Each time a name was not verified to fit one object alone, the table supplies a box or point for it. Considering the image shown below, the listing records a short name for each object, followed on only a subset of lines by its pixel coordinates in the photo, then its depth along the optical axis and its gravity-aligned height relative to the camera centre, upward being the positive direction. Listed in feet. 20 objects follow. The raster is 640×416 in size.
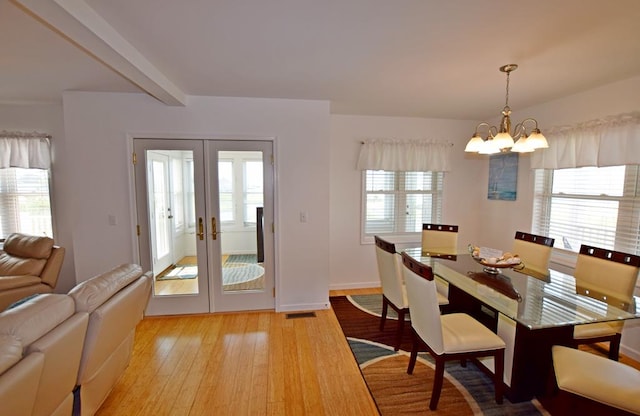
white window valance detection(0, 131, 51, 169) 11.24 +1.52
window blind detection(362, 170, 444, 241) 13.56 -0.58
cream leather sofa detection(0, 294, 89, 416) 3.42 -2.26
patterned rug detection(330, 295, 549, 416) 6.24 -4.84
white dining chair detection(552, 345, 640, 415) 4.71 -3.39
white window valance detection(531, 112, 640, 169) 8.03 +1.45
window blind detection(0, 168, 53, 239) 11.73 -0.60
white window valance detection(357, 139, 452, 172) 12.87 +1.58
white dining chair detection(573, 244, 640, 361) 6.63 -2.45
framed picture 12.29 +0.61
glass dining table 5.75 -2.56
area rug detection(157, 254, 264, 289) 10.70 -3.17
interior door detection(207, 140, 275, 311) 10.43 -1.34
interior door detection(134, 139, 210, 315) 10.12 -1.18
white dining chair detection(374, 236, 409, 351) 8.23 -2.73
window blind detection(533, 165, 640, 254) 8.50 -0.57
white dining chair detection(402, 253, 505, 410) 5.96 -3.24
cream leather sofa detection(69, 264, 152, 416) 5.11 -2.73
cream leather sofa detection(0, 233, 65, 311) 9.55 -2.77
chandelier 6.81 +1.20
